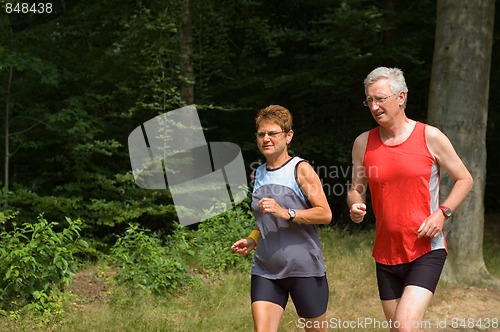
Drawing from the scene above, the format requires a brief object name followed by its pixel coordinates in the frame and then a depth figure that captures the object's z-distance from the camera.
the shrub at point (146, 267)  14.94
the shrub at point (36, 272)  12.75
